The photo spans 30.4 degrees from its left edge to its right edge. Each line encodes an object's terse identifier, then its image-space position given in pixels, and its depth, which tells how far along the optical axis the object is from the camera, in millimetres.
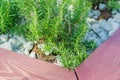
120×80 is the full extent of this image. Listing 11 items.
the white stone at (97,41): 1532
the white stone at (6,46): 1459
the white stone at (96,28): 1623
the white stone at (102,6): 1795
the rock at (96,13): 1754
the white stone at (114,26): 1623
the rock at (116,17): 1708
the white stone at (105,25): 1643
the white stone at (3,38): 1519
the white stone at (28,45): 1477
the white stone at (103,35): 1573
